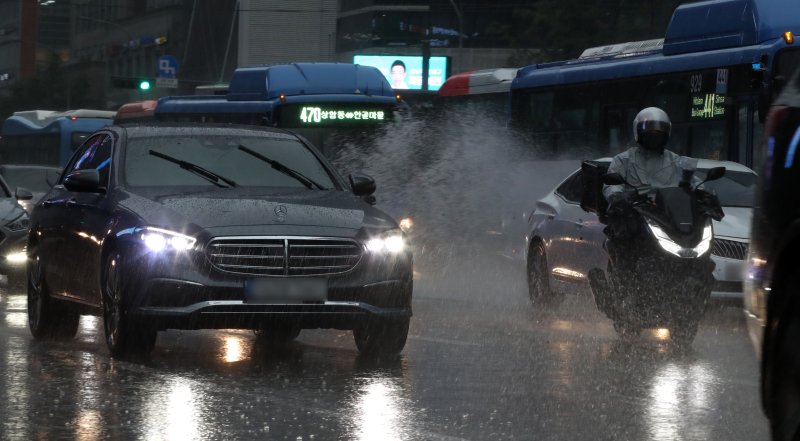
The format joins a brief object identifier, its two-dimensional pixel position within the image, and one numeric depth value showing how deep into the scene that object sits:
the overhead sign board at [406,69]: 80.12
